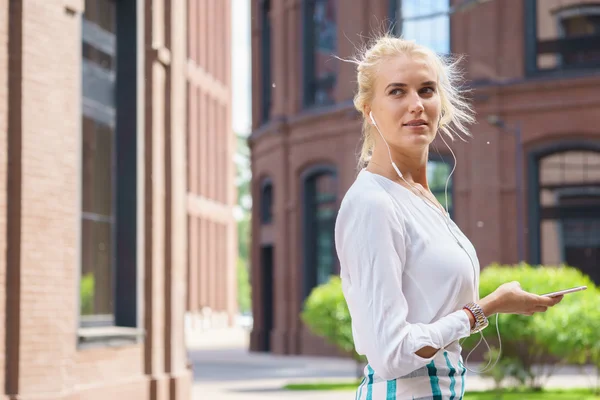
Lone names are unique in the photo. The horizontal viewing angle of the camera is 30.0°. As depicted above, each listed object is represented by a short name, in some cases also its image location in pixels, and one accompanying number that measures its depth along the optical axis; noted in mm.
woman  2736
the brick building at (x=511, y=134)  29469
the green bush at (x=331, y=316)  20197
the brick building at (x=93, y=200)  10859
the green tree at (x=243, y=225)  97250
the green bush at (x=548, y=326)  16875
